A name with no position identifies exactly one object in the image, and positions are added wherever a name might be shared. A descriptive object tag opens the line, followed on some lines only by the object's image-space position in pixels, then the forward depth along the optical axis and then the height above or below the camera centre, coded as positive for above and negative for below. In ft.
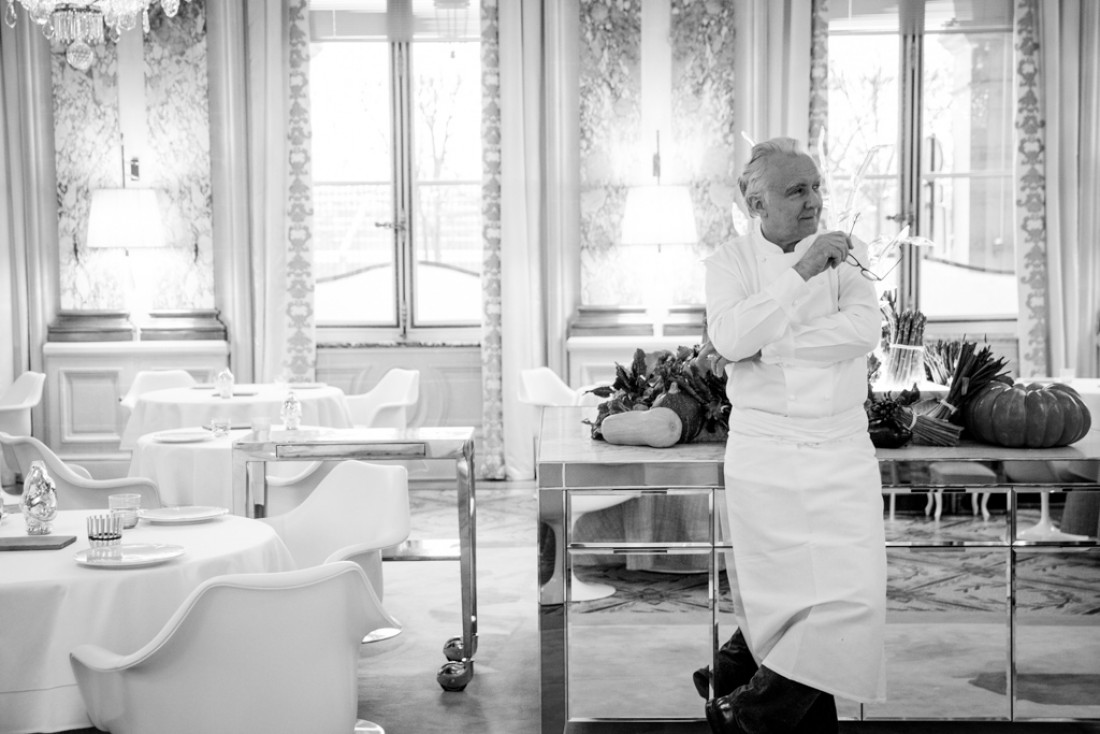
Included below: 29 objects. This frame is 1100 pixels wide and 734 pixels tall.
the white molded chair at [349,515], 12.15 -2.22
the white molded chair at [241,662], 7.72 -2.41
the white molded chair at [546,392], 21.59 -1.76
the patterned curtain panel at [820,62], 26.23 +5.17
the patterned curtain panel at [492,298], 26.37 +0.03
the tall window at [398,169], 27.45 +3.09
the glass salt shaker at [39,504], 10.17 -1.71
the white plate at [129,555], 8.98 -1.96
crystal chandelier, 19.19 +4.72
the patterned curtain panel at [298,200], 26.53 +2.30
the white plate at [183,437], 16.62 -1.91
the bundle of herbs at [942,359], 11.96 -0.69
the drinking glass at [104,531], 9.28 -1.78
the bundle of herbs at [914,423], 10.61 -1.17
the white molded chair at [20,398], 23.24 -1.82
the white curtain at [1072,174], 26.02 +2.60
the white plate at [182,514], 10.68 -1.94
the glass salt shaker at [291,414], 14.90 -1.44
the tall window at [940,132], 27.09 +3.72
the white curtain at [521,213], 26.13 +1.92
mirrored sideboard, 10.07 -2.46
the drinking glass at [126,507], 9.62 -1.68
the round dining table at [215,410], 20.04 -1.83
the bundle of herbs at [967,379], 10.90 -0.80
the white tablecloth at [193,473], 16.06 -2.32
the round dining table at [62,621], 8.57 -2.32
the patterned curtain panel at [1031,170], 26.53 +2.73
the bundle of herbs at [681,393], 10.80 -0.91
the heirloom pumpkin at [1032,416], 10.37 -1.10
